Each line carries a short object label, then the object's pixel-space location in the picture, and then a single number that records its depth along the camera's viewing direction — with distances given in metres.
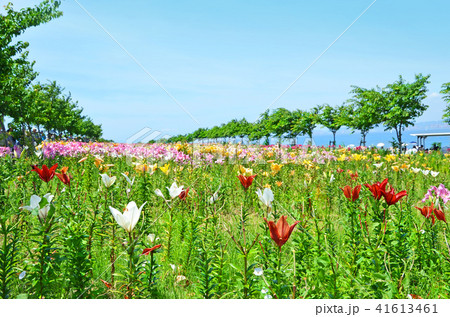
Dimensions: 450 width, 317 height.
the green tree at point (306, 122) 39.41
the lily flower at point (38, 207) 1.59
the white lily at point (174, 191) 2.35
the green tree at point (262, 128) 47.66
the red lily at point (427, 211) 2.36
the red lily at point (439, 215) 2.04
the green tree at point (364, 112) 30.09
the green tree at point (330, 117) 40.09
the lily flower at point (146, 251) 1.50
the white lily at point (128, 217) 1.51
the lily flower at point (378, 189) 1.82
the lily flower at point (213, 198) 2.62
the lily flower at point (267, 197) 1.91
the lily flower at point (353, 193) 2.14
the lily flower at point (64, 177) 2.32
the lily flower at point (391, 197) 1.82
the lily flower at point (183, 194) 2.64
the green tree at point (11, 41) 14.48
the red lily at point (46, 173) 2.19
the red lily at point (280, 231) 1.42
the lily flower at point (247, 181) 2.39
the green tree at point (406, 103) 26.09
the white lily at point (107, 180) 2.32
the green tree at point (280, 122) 42.88
